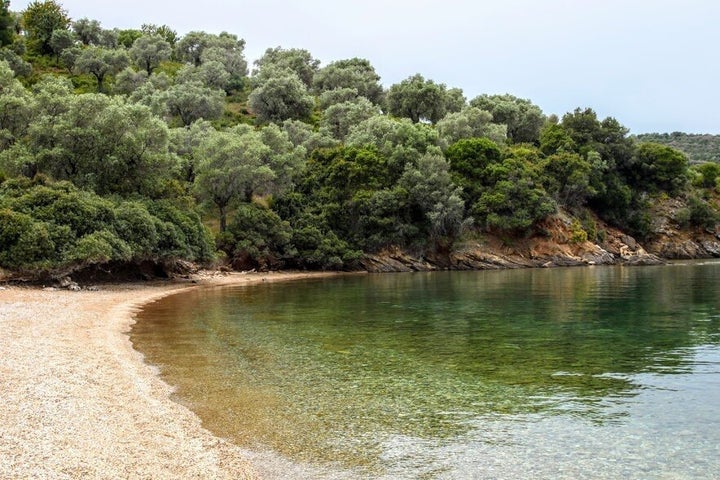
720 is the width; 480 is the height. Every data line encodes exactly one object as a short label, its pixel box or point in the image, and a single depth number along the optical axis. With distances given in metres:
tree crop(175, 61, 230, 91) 131.62
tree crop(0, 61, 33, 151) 54.88
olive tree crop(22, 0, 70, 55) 134.38
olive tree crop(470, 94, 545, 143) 118.56
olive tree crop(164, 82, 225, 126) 106.69
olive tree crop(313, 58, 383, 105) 142.25
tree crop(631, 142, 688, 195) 105.31
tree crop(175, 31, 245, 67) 162.88
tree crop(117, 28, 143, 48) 158.02
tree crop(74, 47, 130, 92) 121.31
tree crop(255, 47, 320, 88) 162.12
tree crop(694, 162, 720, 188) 118.31
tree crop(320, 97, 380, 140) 107.56
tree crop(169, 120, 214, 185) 74.50
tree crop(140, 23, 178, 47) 174.20
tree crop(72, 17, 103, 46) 147.75
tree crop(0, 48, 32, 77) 108.62
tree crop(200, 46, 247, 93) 143.62
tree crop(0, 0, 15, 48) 123.25
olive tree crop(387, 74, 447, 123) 120.44
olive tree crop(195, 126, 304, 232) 69.38
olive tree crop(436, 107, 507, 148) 97.19
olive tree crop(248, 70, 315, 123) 120.69
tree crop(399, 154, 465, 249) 80.31
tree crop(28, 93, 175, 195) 53.22
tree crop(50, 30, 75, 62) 129.88
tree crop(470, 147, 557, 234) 83.69
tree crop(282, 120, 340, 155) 97.88
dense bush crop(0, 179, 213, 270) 40.41
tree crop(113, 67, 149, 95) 115.19
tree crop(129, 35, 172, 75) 140.88
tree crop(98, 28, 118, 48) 148.65
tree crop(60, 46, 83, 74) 126.56
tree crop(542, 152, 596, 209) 92.19
